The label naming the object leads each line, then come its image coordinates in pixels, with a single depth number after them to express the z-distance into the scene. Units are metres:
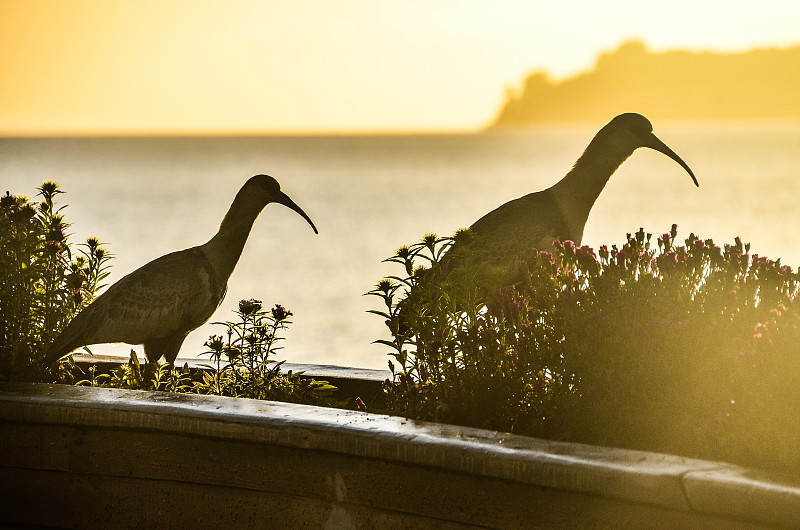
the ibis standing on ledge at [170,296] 12.01
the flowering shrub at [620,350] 7.82
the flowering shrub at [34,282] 11.64
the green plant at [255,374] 10.92
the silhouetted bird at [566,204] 13.05
